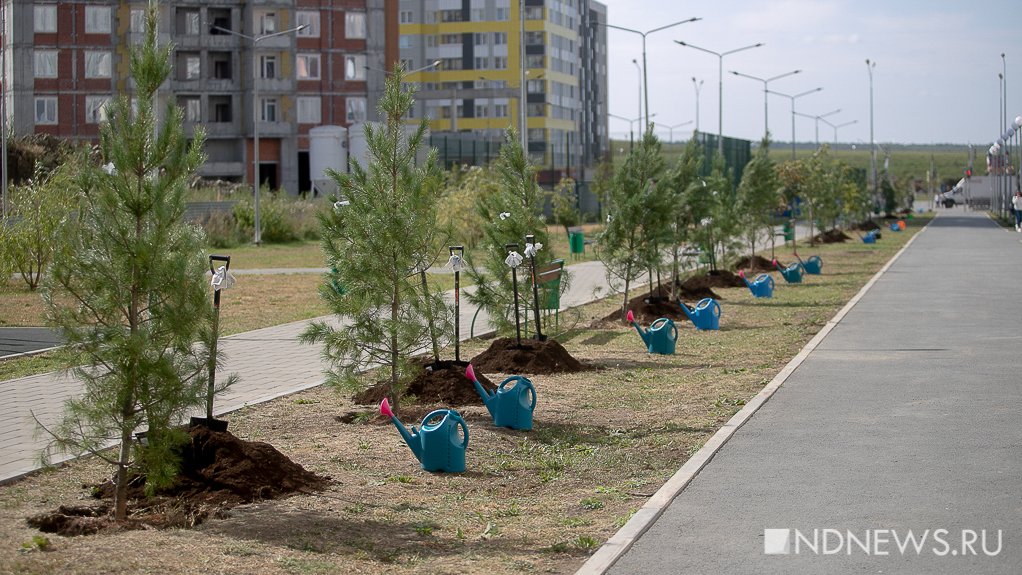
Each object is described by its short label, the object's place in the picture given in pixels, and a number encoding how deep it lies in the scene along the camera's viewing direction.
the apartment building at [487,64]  91.75
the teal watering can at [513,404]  9.92
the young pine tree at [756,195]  29.80
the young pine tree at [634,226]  17.86
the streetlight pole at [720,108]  56.27
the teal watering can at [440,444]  8.34
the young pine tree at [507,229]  13.72
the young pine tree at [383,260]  9.80
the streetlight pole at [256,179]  39.28
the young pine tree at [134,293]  6.67
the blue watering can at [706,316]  18.06
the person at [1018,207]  51.23
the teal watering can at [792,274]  27.55
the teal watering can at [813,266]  30.28
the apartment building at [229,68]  65.25
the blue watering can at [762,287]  23.41
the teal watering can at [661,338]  15.05
